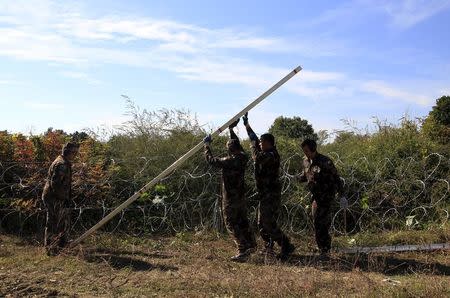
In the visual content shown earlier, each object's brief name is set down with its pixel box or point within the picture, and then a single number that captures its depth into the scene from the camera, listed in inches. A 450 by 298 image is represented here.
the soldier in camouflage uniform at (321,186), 303.7
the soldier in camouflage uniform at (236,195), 309.1
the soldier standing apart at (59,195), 324.2
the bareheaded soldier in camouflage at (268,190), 307.3
